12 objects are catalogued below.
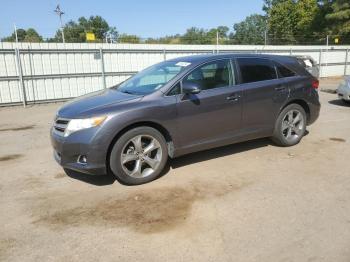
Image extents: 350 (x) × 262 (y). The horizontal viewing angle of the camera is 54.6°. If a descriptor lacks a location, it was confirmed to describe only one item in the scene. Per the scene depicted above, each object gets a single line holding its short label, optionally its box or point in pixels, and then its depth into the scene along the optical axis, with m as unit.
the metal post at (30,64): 12.26
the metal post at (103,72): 13.54
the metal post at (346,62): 21.45
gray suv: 4.24
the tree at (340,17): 33.44
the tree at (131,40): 25.20
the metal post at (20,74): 11.86
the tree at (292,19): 48.53
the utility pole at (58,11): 43.38
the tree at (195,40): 33.48
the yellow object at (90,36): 18.54
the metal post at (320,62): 20.47
